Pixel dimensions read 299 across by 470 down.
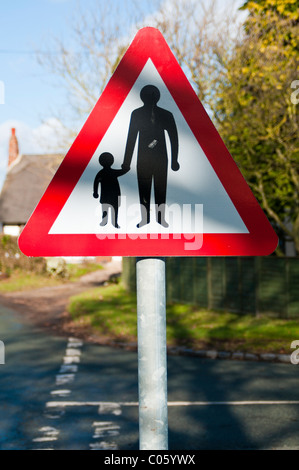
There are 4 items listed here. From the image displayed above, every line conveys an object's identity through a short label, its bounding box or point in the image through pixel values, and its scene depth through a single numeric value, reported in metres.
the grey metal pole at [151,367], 2.34
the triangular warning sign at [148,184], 2.49
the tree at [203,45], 19.36
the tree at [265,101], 18.47
